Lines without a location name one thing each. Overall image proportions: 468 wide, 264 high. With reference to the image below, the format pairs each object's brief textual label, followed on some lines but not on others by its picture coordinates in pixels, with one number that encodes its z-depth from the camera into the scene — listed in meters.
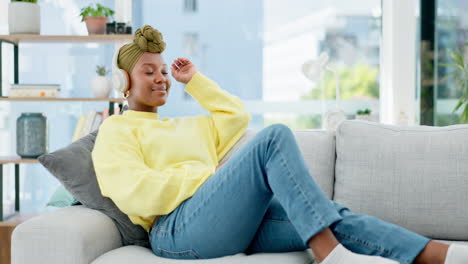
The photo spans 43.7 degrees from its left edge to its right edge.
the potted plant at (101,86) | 3.50
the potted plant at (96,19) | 3.47
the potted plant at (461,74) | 3.84
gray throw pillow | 1.97
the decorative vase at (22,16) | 3.45
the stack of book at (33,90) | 3.44
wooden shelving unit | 3.41
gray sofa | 1.98
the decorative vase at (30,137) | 3.44
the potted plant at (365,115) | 3.40
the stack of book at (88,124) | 3.48
